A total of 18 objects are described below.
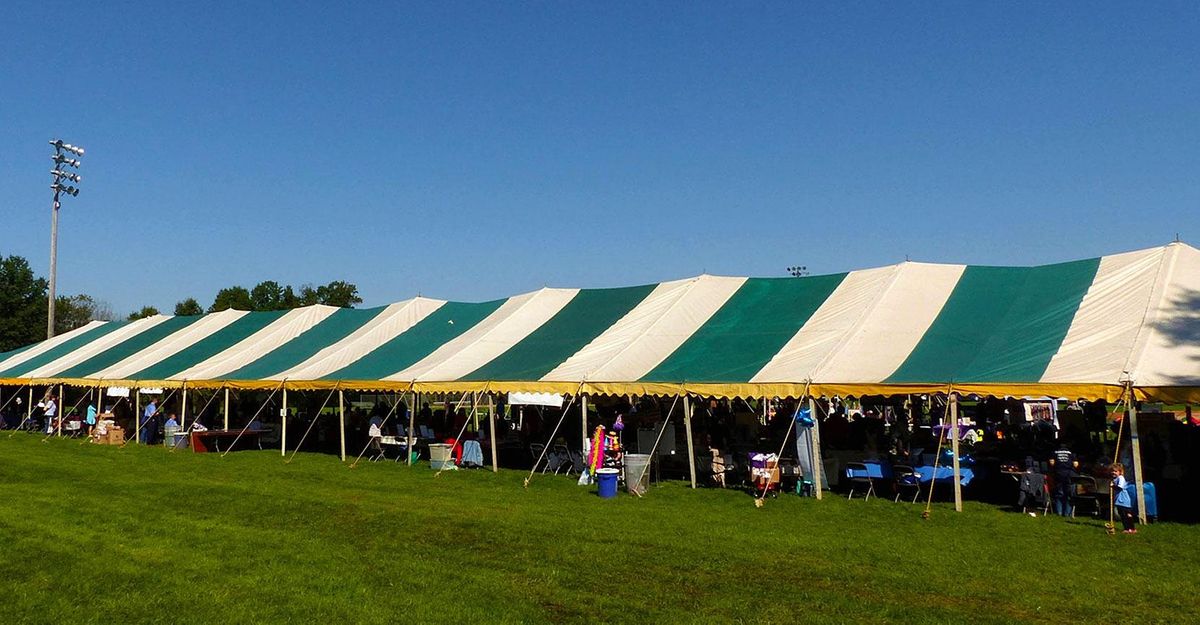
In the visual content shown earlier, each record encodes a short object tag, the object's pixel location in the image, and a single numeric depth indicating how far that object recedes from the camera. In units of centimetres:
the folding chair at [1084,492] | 1060
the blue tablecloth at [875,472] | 1187
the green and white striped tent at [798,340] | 1061
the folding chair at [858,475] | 1198
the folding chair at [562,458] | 1517
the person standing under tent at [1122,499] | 962
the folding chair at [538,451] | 1614
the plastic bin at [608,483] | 1231
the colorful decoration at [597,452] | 1337
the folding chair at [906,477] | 1150
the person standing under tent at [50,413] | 2440
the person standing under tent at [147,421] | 2156
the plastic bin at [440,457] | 1558
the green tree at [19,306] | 5756
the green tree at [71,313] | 6327
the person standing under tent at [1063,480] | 1063
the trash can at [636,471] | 1246
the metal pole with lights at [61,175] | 3777
